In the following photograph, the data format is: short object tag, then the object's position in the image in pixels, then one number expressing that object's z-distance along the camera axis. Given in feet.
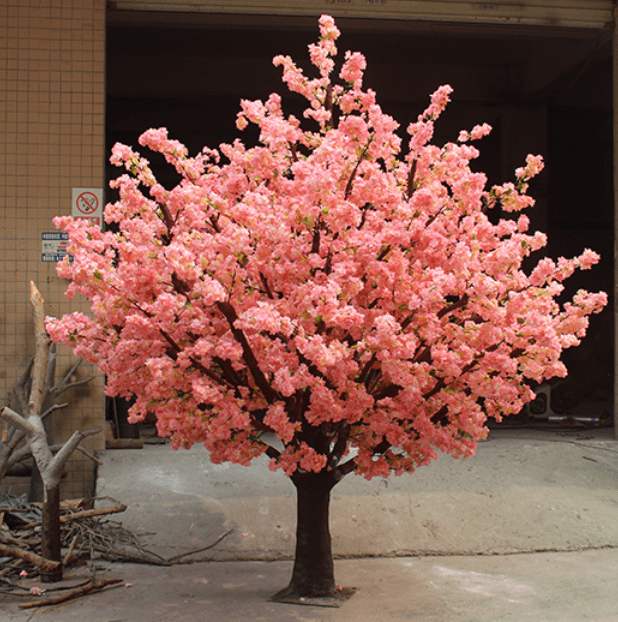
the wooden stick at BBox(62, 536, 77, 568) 13.90
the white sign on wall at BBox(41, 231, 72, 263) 19.11
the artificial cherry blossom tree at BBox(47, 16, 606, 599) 10.25
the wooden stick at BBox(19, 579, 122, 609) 12.22
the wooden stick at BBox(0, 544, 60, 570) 13.26
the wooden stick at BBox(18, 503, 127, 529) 14.79
